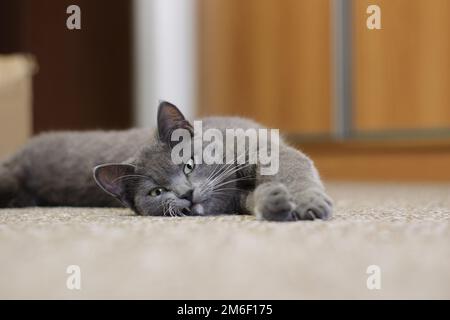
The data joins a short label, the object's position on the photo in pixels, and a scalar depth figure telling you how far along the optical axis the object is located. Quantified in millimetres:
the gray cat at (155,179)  1058
